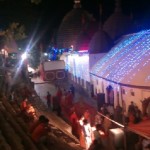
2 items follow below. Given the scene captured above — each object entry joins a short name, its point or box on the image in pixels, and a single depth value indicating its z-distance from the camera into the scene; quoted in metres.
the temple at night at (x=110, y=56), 16.20
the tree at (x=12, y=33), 15.04
